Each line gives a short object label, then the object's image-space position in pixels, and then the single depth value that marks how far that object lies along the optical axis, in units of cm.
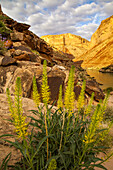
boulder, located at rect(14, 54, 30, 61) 673
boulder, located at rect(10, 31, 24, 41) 952
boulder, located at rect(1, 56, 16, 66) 593
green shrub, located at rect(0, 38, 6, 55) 656
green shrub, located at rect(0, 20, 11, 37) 934
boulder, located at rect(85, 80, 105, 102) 768
